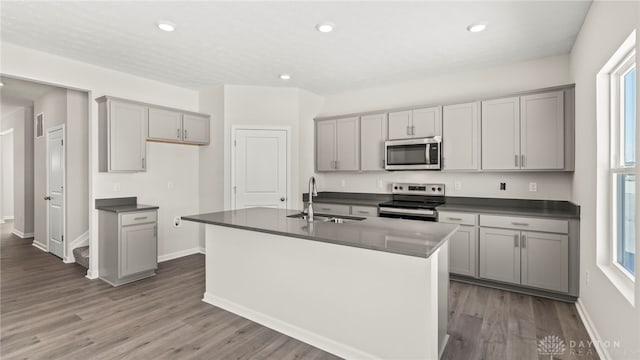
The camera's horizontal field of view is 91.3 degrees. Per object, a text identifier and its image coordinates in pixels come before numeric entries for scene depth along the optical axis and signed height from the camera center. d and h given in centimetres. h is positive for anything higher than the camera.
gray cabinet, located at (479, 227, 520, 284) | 339 -84
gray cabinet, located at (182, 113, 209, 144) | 468 +78
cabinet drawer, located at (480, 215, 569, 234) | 316 -47
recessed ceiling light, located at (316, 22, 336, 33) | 285 +141
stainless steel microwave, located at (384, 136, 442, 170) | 410 +35
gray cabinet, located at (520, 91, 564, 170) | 338 +54
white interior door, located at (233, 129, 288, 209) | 479 +17
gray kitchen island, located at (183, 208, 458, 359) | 197 -76
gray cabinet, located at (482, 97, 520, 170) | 363 +54
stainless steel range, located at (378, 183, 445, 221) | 396 -32
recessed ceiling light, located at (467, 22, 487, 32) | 283 +140
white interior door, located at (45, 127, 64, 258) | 480 -18
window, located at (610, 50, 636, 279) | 204 +12
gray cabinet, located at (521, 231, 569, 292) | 314 -84
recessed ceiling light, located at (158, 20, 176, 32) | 278 +140
